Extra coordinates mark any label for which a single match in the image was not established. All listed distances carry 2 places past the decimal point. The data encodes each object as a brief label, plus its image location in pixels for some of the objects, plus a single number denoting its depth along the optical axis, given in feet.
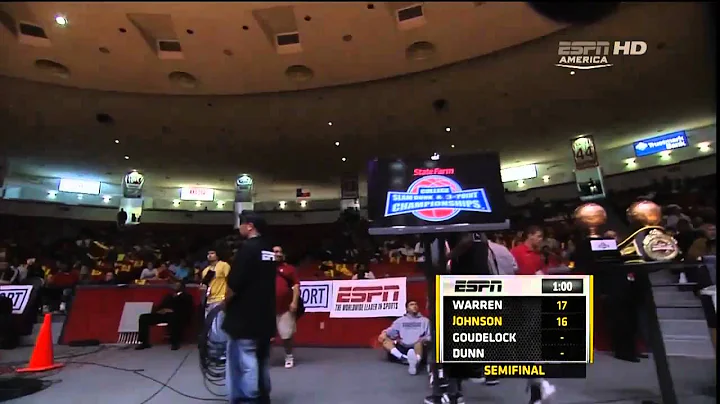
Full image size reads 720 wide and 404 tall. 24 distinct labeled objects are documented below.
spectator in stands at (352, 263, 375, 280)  27.97
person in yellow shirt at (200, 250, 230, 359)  18.80
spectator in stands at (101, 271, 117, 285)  26.37
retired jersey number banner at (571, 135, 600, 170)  53.57
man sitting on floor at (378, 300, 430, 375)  17.28
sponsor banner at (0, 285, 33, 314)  23.85
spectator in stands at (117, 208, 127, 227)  78.02
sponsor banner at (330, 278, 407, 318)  22.35
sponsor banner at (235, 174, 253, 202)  75.80
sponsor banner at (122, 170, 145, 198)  72.54
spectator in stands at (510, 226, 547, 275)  12.27
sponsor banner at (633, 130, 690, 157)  50.26
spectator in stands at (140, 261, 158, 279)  35.38
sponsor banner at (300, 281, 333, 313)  23.76
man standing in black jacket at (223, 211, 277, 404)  10.48
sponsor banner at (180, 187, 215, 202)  85.25
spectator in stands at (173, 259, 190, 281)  36.61
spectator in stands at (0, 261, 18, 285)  26.07
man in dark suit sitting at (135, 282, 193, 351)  22.72
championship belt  8.29
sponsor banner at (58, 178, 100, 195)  75.82
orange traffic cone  16.99
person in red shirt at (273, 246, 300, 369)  17.87
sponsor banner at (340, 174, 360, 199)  74.54
